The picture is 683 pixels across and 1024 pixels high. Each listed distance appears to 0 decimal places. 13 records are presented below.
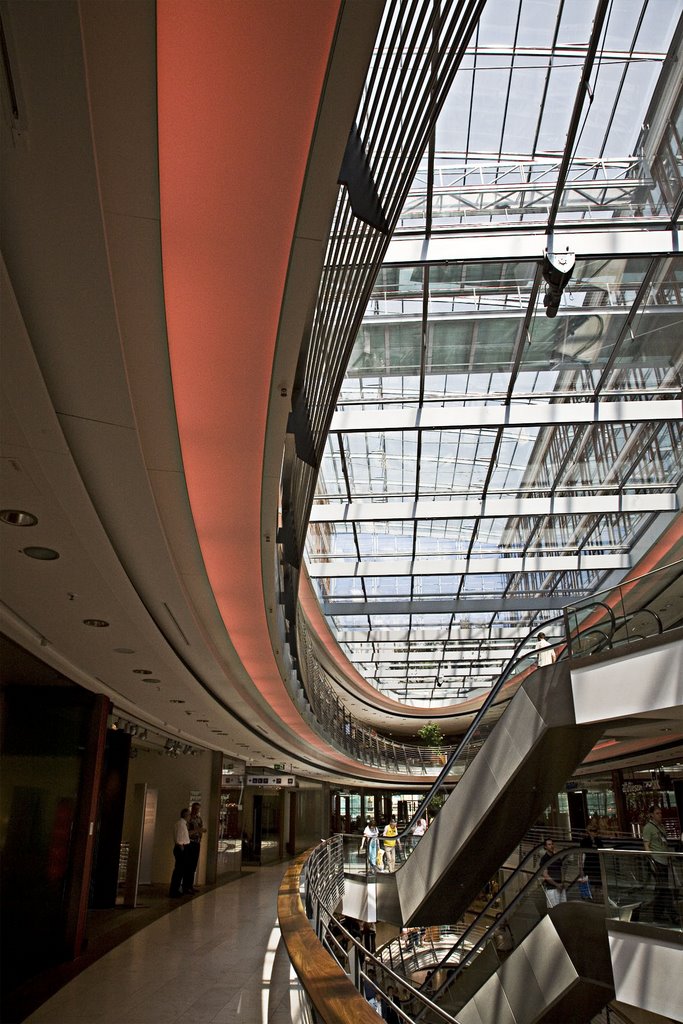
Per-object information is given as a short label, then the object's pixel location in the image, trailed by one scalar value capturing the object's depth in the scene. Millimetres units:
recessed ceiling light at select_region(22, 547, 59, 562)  4150
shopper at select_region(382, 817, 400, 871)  12867
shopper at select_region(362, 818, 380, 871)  13727
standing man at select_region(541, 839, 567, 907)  9262
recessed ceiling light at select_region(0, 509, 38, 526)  3628
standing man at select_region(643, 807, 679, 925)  7984
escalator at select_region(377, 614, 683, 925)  7348
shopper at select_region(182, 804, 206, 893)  14211
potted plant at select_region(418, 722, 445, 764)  29959
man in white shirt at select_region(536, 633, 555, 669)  8766
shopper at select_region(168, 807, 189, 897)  13414
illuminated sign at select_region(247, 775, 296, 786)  19544
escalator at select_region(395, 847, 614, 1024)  8742
